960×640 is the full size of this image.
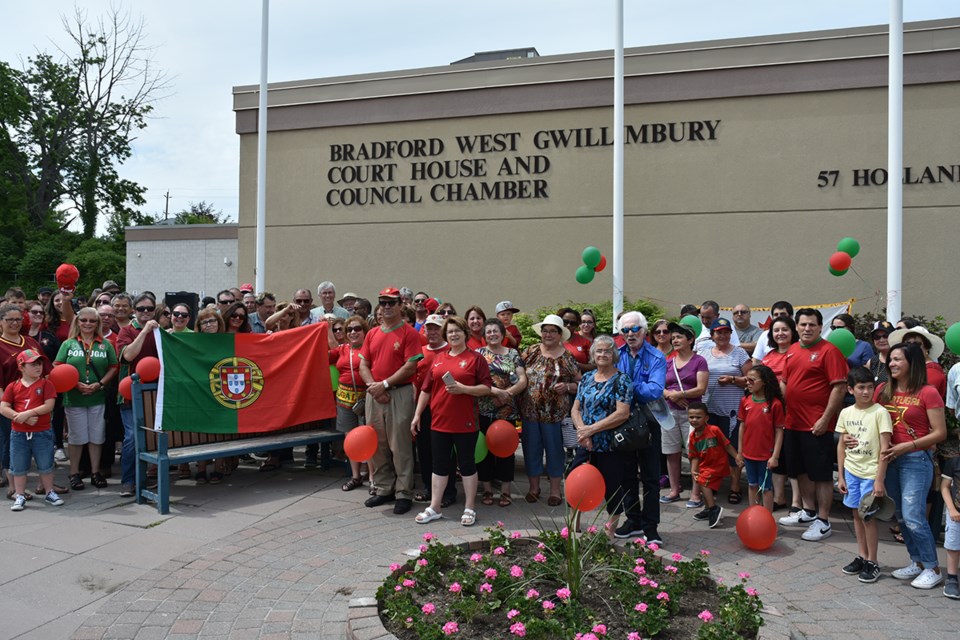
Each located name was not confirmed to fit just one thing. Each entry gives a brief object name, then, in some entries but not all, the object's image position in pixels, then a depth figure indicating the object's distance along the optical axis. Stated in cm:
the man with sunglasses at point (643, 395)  594
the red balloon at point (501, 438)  696
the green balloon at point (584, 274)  1260
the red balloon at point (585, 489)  536
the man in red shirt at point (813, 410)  644
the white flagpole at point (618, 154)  1209
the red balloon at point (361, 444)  692
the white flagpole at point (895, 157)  1027
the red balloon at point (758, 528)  589
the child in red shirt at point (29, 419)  716
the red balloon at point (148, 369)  740
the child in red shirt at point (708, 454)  682
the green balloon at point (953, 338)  648
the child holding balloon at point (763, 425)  661
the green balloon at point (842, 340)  692
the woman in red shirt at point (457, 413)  673
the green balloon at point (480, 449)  723
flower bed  413
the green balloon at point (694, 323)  914
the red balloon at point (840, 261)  1177
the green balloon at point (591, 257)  1235
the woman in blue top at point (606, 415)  587
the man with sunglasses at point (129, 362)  754
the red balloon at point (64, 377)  731
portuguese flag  759
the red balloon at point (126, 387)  738
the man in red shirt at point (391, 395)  718
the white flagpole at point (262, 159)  1416
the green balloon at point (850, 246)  1195
